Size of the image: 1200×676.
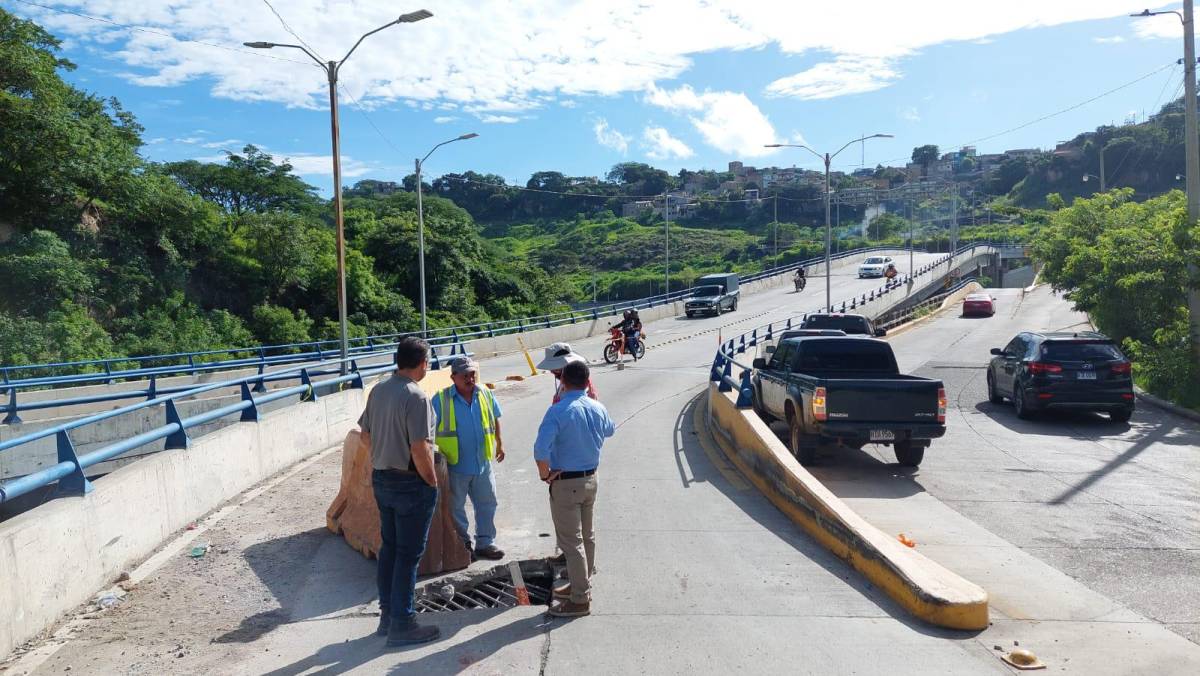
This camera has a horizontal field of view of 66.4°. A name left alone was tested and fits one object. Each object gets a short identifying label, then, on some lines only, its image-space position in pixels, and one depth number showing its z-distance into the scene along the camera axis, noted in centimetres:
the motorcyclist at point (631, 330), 2986
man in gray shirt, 553
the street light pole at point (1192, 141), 1992
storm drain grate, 654
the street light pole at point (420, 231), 3272
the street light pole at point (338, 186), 2041
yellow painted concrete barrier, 598
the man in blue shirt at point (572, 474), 602
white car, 7438
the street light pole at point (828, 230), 3555
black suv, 1689
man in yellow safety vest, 702
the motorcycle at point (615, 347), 2945
